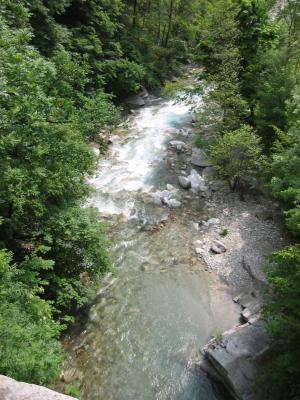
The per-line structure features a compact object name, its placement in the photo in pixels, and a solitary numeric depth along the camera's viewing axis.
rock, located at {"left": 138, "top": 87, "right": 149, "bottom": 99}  28.94
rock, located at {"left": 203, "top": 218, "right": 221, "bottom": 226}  16.98
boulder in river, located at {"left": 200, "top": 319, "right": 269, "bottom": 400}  10.06
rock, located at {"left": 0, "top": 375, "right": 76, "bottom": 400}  6.43
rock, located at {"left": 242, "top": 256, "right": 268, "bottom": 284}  13.79
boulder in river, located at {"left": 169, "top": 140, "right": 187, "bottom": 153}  22.63
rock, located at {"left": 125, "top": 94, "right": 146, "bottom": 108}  27.84
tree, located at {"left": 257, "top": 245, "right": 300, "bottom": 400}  8.60
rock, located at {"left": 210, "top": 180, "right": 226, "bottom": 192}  19.27
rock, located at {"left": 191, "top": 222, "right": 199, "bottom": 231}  16.86
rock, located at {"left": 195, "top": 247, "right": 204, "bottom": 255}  15.45
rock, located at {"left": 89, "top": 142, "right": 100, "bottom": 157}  21.11
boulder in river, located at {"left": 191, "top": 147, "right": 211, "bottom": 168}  21.14
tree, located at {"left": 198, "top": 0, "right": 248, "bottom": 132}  19.64
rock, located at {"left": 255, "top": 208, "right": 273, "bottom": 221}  16.95
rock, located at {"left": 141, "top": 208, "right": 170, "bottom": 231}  16.91
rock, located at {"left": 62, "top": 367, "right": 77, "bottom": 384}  10.72
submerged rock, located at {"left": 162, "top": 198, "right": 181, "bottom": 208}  18.22
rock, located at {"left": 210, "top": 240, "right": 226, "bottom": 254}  15.36
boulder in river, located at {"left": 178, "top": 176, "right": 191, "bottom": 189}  19.42
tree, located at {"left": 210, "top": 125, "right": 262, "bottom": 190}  17.23
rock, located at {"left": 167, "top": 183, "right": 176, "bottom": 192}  19.36
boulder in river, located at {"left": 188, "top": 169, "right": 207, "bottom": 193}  19.30
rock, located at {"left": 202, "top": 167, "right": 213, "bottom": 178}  20.32
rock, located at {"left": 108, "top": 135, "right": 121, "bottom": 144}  22.82
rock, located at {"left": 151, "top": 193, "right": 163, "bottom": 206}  18.33
